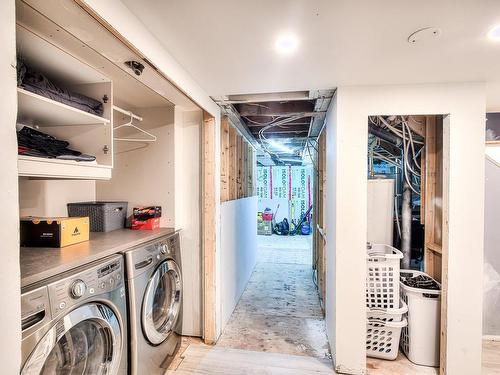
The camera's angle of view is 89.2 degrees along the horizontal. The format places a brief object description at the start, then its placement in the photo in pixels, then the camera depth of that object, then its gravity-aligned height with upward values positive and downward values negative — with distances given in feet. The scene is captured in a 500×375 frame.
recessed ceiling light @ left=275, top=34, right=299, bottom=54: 4.17 +2.43
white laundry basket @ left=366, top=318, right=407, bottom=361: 6.42 -3.98
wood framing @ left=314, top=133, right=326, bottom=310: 9.39 -1.23
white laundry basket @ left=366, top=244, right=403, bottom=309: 6.49 -2.50
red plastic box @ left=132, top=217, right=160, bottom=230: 6.73 -1.05
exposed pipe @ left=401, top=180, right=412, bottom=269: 8.08 -1.42
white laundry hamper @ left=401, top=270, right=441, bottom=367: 6.31 -3.55
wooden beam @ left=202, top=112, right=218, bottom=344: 7.29 -1.26
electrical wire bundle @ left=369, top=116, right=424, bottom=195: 7.62 +1.36
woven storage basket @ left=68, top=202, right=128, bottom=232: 6.17 -0.69
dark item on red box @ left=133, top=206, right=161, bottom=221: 6.80 -0.76
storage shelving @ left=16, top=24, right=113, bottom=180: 3.75 +1.27
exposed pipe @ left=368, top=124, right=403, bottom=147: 8.30 +1.64
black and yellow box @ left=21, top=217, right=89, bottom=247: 4.56 -0.85
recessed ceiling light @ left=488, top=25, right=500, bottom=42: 3.85 +2.36
